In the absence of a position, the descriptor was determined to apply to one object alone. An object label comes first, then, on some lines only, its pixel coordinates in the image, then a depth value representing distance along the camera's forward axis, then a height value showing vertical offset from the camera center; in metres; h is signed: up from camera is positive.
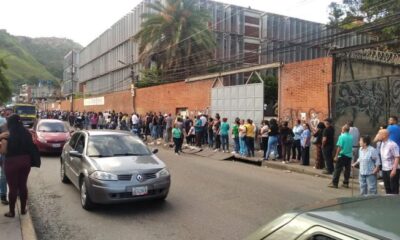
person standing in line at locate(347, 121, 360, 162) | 13.61 -1.04
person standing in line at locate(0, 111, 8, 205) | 8.14 -1.53
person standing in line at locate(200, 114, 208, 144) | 22.44 -1.21
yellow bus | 40.48 -0.63
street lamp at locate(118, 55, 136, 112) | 39.39 +1.06
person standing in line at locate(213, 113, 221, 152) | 20.78 -1.39
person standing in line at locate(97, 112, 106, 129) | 34.78 -1.42
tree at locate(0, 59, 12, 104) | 58.34 +2.57
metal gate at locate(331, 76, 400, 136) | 14.42 +0.09
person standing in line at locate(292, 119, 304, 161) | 16.11 -1.36
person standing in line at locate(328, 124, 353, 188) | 11.36 -1.30
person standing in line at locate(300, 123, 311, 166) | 15.43 -1.50
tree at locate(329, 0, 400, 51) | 30.49 +8.35
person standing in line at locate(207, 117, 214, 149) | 21.73 -1.56
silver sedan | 7.89 -1.27
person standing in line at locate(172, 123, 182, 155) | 19.30 -1.44
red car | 17.17 -1.23
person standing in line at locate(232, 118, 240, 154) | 18.91 -1.39
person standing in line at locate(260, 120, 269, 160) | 17.81 -1.27
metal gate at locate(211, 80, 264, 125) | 21.14 +0.18
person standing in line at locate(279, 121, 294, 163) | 16.45 -1.33
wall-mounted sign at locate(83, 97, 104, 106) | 53.36 +0.46
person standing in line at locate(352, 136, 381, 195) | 9.00 -1.28
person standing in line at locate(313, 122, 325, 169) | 14.56 -1.39
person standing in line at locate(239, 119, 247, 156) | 18.02 -1.47
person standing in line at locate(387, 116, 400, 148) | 10.87 -0.70
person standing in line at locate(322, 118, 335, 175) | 13.50 -1.28
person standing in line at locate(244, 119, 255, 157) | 17.95 -1.46
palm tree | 34.69 +5.65
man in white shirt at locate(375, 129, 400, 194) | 8.74 -1.19
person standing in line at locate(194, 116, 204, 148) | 22.34 -1.34
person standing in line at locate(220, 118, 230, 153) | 19.87 -1.38
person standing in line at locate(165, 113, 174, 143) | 25.32 -1.27
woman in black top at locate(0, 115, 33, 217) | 7.27 -0.89
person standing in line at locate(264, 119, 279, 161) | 16.62 -1.26
